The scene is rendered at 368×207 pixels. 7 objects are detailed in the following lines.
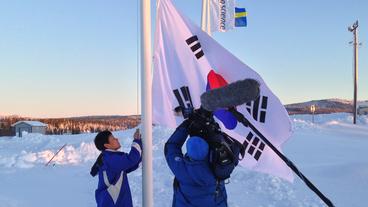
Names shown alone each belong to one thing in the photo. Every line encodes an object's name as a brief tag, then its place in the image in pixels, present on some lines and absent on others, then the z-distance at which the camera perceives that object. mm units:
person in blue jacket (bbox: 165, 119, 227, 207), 3490
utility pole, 32844
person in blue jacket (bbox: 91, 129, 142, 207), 4766
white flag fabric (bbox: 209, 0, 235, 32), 15805
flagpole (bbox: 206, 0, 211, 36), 15086
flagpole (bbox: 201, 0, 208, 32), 14708
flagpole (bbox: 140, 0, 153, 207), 4734
